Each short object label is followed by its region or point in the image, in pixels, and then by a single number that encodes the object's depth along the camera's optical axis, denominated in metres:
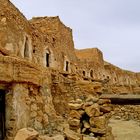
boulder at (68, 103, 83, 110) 3.83
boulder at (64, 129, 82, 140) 3.12
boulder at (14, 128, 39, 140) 2.48
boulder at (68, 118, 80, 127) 3.71
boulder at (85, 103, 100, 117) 3.79
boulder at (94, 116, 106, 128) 3.75
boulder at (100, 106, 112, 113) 3.99
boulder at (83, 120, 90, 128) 3.80
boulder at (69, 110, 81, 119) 3.79
